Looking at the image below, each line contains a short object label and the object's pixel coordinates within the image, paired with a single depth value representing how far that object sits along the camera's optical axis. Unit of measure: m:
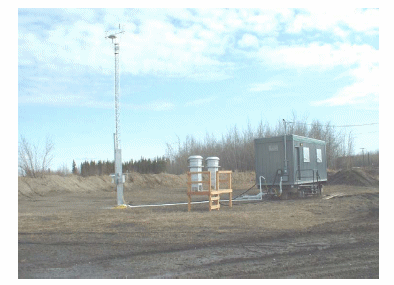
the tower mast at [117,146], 17.66
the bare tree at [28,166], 34.12
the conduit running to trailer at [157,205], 19.02
